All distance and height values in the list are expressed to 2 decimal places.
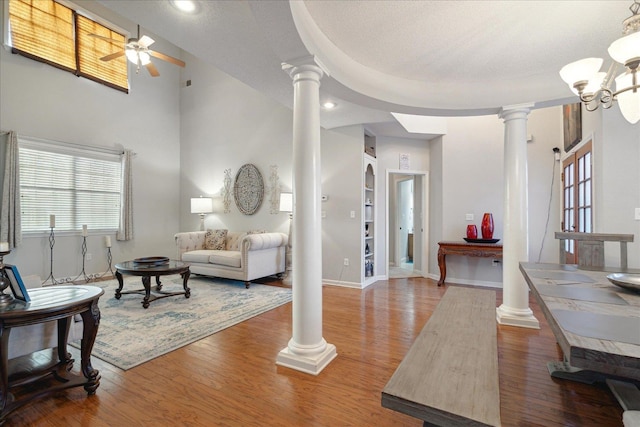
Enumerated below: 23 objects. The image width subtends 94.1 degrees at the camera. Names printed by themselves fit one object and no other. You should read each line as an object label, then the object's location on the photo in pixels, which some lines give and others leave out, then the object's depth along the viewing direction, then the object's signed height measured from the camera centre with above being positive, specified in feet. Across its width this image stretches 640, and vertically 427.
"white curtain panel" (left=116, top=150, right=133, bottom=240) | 19.01 +0.72
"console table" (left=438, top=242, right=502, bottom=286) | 14.16 -1.84
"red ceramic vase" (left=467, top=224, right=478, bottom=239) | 15.05 -0.95
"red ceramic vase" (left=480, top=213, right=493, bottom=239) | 14.64 -0.68
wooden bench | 3.42 -2.24
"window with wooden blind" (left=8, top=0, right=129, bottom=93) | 15.10 +9.68
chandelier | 5.35 +2.83
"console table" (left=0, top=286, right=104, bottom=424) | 5.18 -2.53
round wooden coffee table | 11.71 -2.33
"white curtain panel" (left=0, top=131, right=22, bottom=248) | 14.28 +1.16
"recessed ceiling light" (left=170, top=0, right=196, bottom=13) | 5.51 +3.94
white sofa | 14.96 -2.24
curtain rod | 15.47 +3.95
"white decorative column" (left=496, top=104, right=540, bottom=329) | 10.13 -0.14
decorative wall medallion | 18.93 +1.60
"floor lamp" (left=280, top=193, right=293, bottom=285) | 16.25 -0.57
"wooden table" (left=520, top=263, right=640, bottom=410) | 2.49 -1.18
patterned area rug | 8.13 -3.67
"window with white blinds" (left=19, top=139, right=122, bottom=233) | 15.44 +1.60
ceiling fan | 12.44 +7.01
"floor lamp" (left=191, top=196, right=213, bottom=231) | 19.65 +0.60
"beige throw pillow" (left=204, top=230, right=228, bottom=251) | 18.30 -1.57
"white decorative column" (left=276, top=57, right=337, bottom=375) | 7.23 -0.18
